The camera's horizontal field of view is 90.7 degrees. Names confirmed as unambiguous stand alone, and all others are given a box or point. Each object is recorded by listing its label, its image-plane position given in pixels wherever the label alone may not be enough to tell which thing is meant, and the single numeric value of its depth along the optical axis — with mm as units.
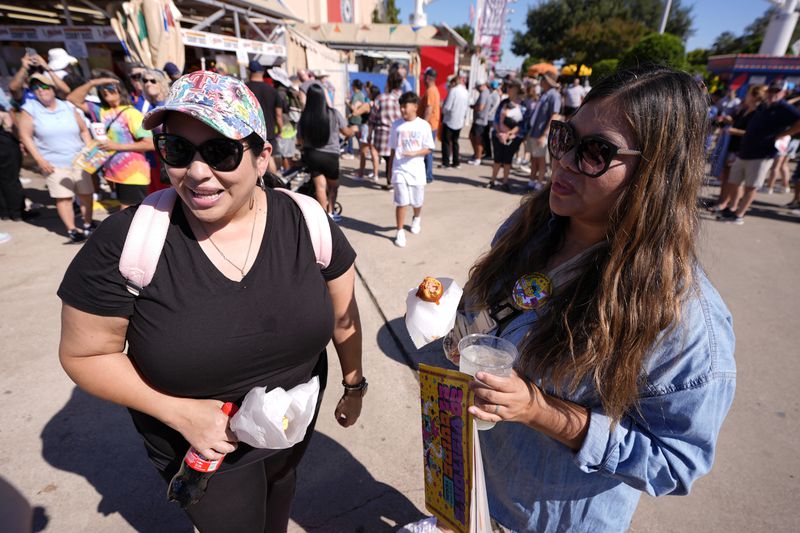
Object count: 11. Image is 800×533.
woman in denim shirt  1011
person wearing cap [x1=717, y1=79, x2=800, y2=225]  5949
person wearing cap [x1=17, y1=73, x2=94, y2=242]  4531
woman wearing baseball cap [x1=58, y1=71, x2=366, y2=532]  1157
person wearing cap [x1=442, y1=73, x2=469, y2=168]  8938
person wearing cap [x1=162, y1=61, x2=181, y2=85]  5394
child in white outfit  4973
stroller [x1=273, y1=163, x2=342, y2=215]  5809
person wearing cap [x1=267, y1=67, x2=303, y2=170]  6915
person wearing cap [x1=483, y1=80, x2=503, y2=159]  9805
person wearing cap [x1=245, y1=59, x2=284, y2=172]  5965
